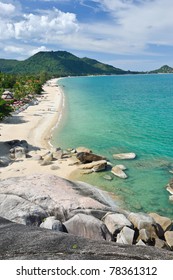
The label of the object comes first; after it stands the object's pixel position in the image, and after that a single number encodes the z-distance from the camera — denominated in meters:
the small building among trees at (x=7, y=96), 63.62
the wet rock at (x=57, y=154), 30.17
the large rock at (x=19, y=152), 29.42
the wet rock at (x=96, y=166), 26.67
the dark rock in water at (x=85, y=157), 28.59
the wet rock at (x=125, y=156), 31.08
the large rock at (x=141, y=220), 16.17
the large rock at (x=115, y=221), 15.59
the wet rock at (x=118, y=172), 25.72
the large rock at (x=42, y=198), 15.19
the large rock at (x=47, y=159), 28.09
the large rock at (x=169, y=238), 15.38
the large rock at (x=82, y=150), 32.19
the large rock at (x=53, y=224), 14.10
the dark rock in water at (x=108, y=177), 25.20
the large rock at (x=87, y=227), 14.28
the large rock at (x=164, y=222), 17.31
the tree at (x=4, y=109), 33.59
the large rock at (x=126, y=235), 14.89
